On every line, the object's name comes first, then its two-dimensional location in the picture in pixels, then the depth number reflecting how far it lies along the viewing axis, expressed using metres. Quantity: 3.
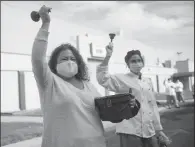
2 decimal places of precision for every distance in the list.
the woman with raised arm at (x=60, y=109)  2.25
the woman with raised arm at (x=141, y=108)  3.37
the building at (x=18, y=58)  19.76
